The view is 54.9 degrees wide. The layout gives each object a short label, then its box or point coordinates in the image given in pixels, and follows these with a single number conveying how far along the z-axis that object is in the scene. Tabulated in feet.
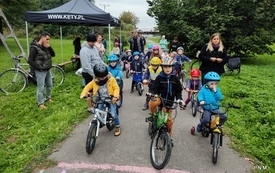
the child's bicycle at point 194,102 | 21.21
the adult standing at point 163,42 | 38.83
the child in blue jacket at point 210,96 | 14.90
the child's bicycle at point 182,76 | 29.27
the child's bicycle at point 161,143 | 12.59
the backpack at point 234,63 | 40.93
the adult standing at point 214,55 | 18.57
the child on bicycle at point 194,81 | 21.44
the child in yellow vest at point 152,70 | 18.99
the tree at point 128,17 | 229.66
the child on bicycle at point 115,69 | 21.47
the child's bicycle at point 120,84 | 22.32
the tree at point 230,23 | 54.95
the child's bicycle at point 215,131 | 13.56
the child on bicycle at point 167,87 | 14.62
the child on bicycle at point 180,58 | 30.24
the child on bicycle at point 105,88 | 15.58
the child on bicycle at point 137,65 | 26.90
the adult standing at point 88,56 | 19.60
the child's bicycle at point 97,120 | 14.16
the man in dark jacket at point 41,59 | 21.35
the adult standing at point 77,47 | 41.38
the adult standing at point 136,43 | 41.63
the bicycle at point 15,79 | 26.30
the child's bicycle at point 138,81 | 26.91
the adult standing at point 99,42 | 31.36
